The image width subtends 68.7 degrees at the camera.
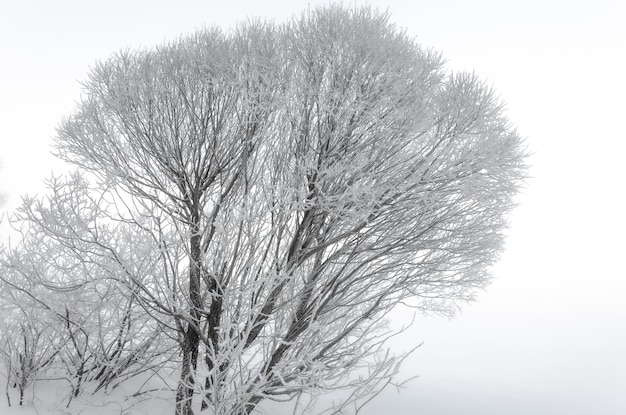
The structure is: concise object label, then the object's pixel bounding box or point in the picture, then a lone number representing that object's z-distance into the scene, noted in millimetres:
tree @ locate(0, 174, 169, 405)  5355
